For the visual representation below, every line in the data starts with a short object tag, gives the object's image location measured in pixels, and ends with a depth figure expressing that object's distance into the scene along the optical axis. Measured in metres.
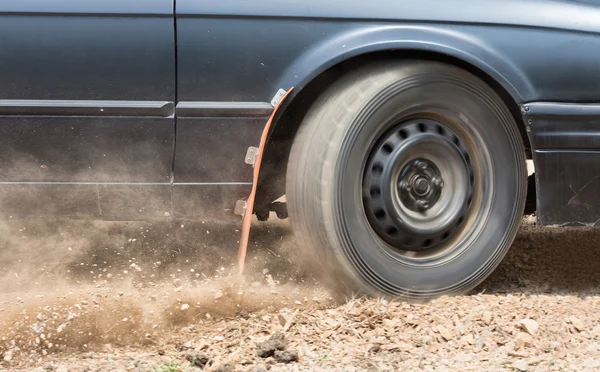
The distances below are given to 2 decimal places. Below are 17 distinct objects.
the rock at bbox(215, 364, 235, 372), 6.21
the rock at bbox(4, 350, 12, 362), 6.89
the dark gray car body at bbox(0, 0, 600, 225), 6.99
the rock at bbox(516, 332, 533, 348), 6.84
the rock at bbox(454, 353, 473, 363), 6.56
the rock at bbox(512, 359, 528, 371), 6.32
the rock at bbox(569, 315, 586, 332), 7.19
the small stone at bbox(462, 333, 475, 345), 6.89
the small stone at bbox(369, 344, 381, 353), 6.69
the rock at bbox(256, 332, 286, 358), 6.54
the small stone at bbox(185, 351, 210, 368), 6.44
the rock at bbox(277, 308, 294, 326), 7.28
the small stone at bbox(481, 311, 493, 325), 7.17
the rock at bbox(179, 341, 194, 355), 6.92
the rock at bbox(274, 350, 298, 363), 6.48
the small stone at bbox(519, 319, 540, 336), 7.03
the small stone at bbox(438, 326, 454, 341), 6.94
